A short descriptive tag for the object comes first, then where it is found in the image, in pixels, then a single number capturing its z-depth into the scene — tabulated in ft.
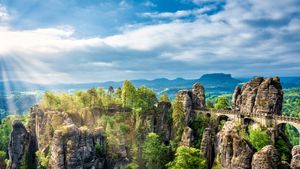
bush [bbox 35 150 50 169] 170.06
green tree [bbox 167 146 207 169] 155.65
